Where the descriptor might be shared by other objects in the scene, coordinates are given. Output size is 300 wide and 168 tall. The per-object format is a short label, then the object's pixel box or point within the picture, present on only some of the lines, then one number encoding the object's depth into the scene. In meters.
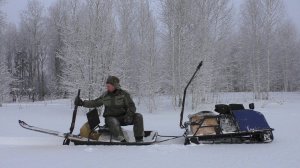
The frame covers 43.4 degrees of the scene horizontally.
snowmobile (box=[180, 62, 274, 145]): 7.20
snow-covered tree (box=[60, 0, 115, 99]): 16.58
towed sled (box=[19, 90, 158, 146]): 7.18
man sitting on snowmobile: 7.41
